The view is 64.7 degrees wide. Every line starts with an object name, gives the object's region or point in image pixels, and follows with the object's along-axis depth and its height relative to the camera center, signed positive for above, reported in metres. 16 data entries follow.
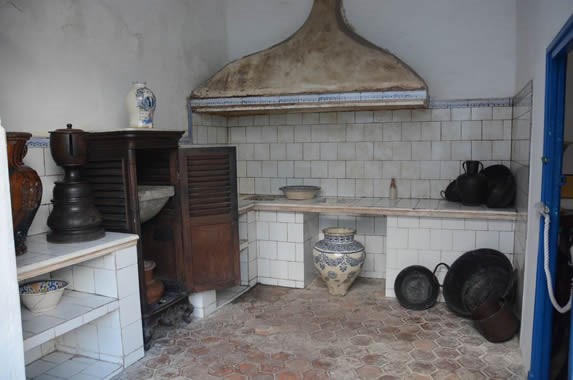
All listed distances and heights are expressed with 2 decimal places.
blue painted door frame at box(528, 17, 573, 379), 2.29 -0.07
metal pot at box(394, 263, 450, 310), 3.77 -1.19
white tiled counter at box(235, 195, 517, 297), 3.73 -0.76
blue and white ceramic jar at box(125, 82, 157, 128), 3.18 +0.33
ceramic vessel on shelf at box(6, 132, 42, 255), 2.30 -0.18
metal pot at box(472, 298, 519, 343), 3.12 -1.21
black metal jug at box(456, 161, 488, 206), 3.83 -0.33
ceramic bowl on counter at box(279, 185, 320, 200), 4.50 -0.42
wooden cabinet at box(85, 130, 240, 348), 3.02 -0.47
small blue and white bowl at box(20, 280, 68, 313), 2.56 -0.80
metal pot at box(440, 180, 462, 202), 4.12 -0.43
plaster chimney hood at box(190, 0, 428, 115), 3.78 +0.63
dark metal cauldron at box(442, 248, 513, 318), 3.49 -1.05
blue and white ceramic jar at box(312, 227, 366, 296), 3.98 -0.98
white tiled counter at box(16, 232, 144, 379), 2.63 -0.93
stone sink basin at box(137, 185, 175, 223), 3.10 -0.33
